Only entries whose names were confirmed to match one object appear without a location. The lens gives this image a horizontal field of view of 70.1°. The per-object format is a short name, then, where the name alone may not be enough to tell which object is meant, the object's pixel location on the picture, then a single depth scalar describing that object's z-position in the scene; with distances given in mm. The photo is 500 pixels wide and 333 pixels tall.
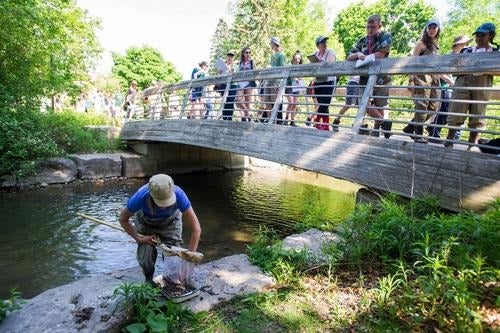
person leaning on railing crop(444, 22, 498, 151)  4371
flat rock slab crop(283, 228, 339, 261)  4113
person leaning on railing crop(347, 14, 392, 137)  5223
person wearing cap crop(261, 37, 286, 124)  7982
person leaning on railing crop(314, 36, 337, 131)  6695
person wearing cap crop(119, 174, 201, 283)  3244
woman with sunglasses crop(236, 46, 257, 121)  8502
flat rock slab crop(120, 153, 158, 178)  11531
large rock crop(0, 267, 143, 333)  2668
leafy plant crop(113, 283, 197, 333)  2816
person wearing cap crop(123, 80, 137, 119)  13742
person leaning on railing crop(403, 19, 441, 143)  5004
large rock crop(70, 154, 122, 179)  10555
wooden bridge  3771
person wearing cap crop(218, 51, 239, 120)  8898
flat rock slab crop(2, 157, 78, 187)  9242
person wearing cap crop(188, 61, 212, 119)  11228
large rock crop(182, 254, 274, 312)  3381
